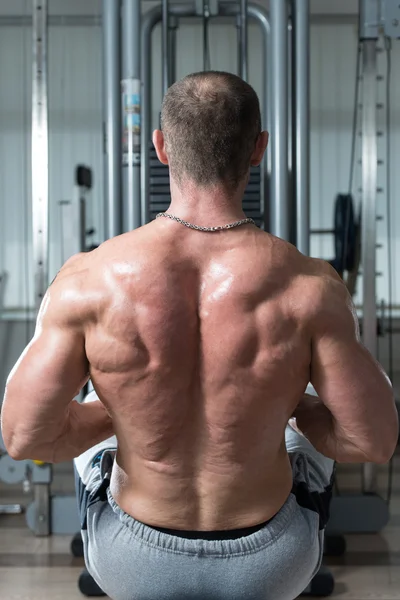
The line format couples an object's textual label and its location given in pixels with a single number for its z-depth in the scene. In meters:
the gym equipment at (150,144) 2.91
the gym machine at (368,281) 3.02
